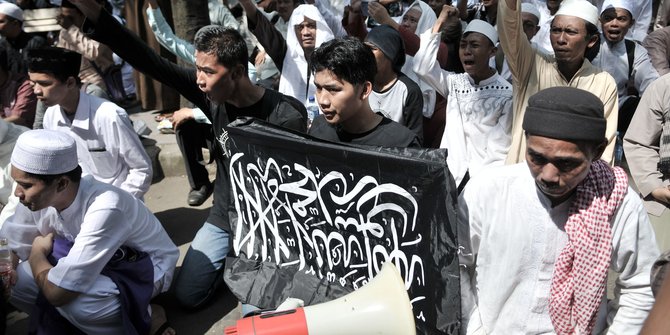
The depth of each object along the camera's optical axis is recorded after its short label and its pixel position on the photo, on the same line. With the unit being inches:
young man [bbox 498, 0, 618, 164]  140.6
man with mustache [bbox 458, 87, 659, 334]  82.0
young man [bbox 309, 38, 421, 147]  119.9
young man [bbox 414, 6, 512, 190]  153.9
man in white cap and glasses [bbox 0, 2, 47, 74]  239.6
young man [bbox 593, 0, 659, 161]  198.7
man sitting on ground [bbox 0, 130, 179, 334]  124.4
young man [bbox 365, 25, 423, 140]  165.0
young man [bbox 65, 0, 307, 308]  142.6
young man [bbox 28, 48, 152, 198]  162.4
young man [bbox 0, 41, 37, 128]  219.6
